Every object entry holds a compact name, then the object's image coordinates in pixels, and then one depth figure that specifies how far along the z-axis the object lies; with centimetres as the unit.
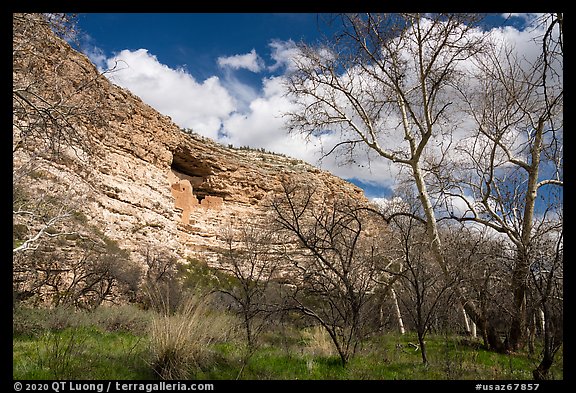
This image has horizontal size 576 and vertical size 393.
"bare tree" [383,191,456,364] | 569
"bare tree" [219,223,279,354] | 607
